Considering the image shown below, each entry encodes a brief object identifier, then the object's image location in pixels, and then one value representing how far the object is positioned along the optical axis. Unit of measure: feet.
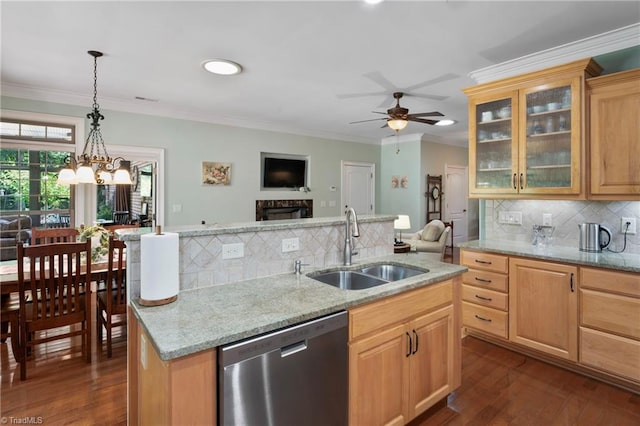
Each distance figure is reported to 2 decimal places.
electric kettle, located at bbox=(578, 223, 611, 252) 8.55
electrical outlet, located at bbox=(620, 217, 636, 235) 8.22
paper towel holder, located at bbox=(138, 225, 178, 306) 4.65
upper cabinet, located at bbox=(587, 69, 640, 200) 7.66
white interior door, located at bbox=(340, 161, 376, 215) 22.98
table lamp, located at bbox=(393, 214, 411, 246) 15.43
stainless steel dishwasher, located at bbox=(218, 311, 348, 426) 3.78
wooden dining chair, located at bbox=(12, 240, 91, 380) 7.88
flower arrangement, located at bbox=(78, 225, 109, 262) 10.48
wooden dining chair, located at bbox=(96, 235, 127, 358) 9.06
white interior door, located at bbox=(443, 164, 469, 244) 25.05
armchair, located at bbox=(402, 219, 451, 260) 16.22
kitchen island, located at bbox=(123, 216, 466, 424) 3.58
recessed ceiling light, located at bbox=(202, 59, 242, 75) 10.09
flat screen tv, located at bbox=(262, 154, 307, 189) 19.26
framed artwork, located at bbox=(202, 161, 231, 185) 16.99
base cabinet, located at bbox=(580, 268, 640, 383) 7.04
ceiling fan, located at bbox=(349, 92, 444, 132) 12.42
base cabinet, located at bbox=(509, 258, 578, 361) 7.90
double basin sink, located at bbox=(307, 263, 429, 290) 6.74
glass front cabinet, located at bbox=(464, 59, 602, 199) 8.30
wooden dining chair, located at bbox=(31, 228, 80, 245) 10.91
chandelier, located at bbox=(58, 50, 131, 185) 9.93
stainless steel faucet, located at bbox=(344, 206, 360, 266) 6.93
